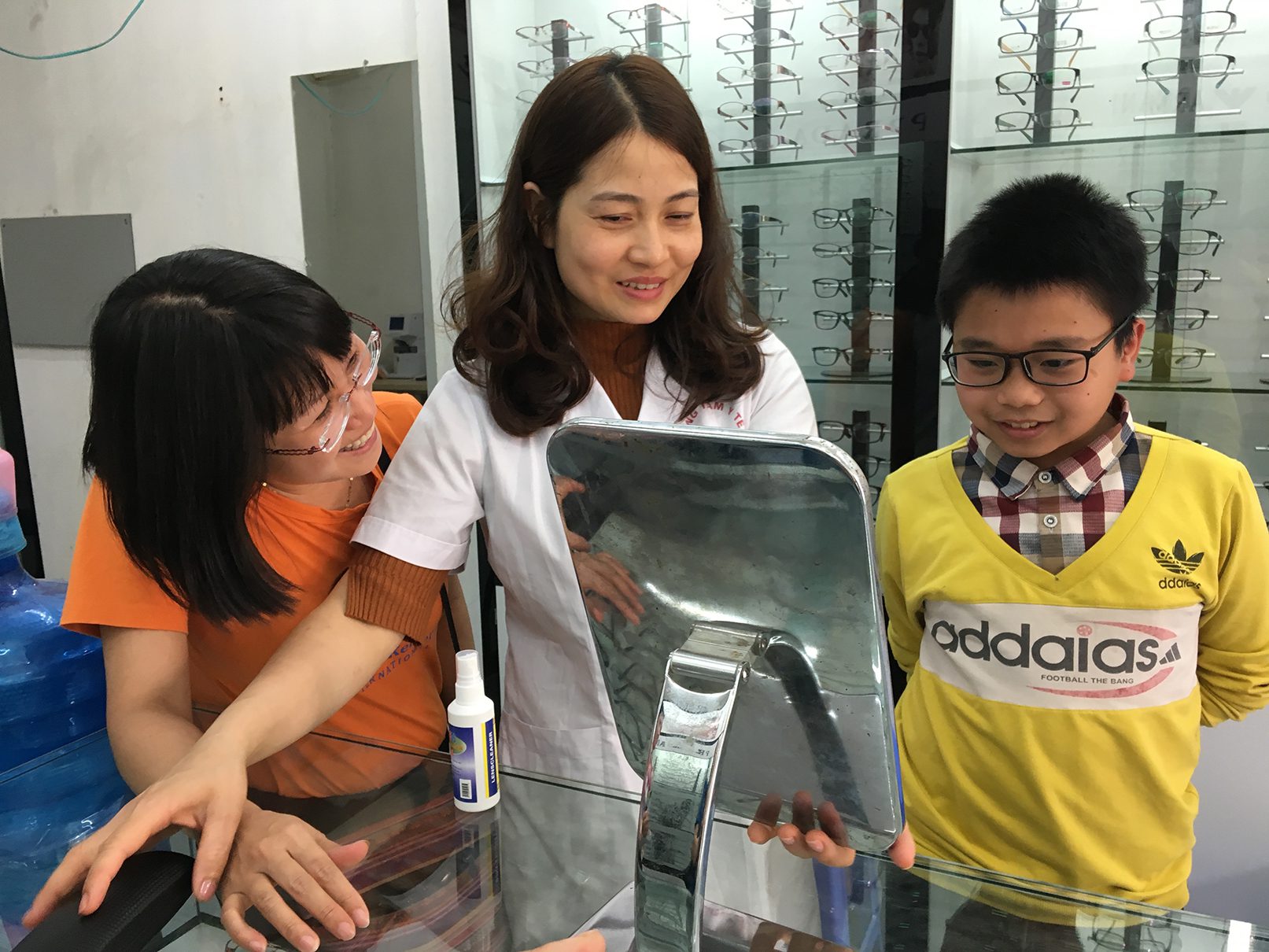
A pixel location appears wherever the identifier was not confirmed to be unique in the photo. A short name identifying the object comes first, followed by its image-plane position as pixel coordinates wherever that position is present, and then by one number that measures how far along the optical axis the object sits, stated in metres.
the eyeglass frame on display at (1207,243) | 1.89
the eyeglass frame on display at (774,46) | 2.10
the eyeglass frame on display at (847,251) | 2.14
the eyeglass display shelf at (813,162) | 2.10
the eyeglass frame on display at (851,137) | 2.09
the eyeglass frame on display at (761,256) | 2.27
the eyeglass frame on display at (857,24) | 1.97
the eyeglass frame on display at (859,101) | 2.07
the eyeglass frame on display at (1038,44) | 1.92
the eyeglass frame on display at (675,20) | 2.15
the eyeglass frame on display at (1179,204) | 1.88
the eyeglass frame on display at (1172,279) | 1.93
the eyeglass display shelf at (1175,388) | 1.93
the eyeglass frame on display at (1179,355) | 1.95
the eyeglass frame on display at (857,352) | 2.14
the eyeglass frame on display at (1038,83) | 1.94
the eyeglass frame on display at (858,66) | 2.01
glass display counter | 0.71
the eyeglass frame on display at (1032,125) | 1.97
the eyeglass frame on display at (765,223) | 2.24
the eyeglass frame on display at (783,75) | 2.13
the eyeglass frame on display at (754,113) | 2.18
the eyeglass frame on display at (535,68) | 2.27
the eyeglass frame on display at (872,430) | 2.17
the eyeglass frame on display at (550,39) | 2.22
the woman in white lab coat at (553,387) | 1.00
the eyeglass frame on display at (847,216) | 2.12
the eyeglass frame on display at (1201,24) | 1.80
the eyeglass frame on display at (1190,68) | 1.82
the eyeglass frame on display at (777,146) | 2.20
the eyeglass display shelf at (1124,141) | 1.85
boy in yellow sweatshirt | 1.10
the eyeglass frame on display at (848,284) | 2.13
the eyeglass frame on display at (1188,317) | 1.93
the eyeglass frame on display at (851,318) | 2.15
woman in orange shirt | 1.01
